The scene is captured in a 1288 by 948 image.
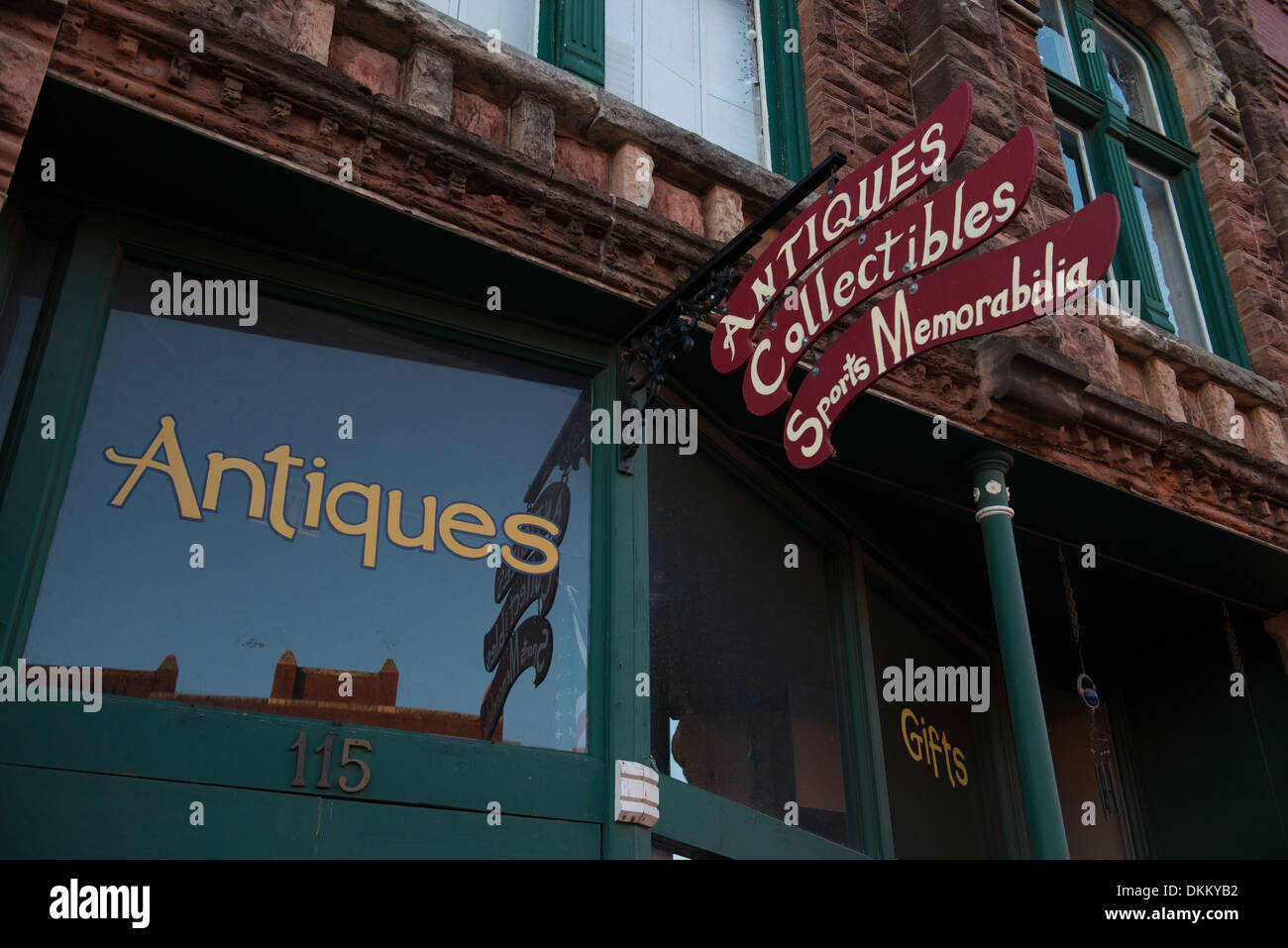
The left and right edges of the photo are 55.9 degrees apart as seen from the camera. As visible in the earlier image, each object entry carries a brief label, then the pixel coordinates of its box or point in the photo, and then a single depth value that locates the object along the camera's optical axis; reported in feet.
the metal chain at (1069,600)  22.86
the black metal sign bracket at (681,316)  15.70
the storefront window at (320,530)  12.78
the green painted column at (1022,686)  16.34
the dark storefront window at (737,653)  16.90
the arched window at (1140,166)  27.86
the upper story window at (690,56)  19.60
